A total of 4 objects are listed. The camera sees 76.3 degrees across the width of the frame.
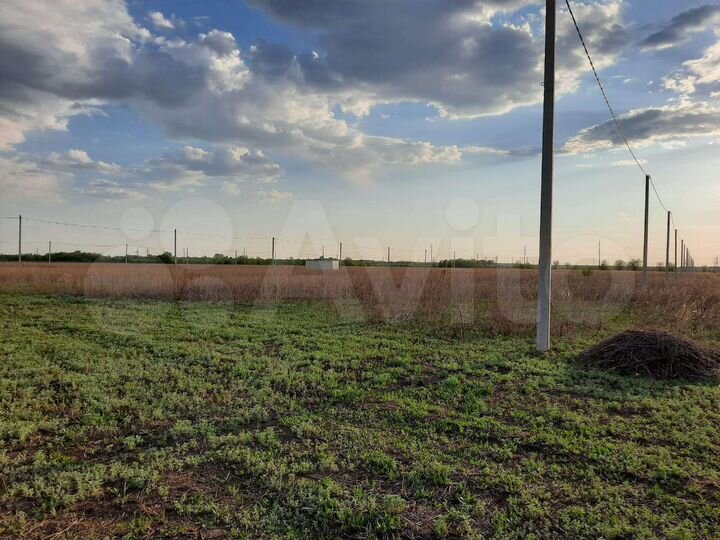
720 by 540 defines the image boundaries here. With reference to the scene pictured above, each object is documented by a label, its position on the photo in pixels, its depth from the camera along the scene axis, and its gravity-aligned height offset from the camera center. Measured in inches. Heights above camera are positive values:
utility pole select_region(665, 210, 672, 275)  1008.4 +45.0
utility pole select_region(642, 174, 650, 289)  757.9 +88.7
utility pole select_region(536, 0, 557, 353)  273.7 +54.7
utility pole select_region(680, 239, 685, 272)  1692.9 +66.4
